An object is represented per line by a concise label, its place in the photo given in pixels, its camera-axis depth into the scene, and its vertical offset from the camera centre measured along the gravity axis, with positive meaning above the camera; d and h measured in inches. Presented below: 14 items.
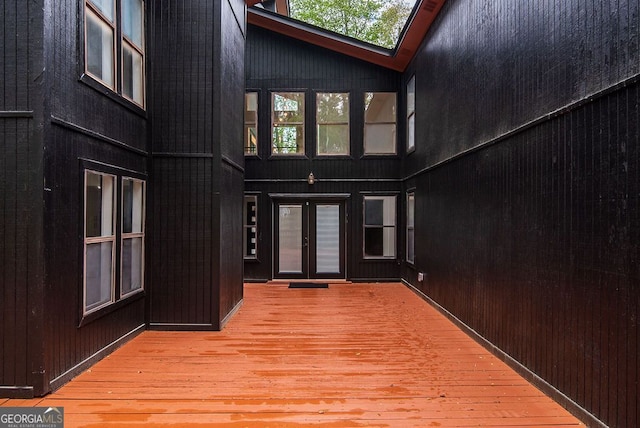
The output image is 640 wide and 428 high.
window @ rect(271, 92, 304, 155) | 359.3 +87.8
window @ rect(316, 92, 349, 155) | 360.5 +84.7
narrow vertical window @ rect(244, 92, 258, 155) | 356.8 +85.7
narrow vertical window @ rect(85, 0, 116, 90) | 153.3 +71.7
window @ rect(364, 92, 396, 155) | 362.0 +86.5
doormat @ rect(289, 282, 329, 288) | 334.3 -55.8
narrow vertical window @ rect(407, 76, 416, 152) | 317.7 +86.0
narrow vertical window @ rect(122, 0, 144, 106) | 183.0 +80.2
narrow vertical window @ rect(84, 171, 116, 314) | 153.2 -8.5
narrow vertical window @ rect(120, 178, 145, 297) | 182.9 -8.3
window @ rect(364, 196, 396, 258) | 359.9 -6.6
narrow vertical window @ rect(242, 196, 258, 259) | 357.1 -7.4
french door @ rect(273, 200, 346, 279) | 360.2 -18.3
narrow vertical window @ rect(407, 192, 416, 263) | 321.5 -6.2
